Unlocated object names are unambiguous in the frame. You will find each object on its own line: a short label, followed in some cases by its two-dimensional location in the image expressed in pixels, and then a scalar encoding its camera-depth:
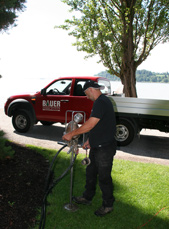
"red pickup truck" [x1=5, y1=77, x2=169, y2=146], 7.25
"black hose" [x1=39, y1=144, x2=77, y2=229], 2.96
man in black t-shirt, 3.22
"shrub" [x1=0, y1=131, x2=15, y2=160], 4.62
